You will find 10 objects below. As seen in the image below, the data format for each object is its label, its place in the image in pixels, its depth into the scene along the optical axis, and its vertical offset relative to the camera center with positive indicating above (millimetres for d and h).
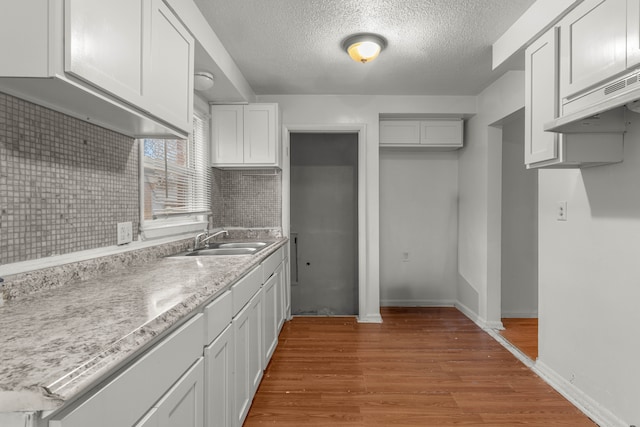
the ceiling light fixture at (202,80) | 2525 +978
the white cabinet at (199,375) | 721 -498
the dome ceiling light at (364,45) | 2434 +1197
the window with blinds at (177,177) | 2168 +257
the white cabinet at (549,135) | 1788 +446
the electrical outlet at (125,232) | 1787 -109
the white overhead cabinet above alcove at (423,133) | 3895 +909
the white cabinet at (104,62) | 951 +492
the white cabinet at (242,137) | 3289 +719
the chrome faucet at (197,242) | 2622 -226
